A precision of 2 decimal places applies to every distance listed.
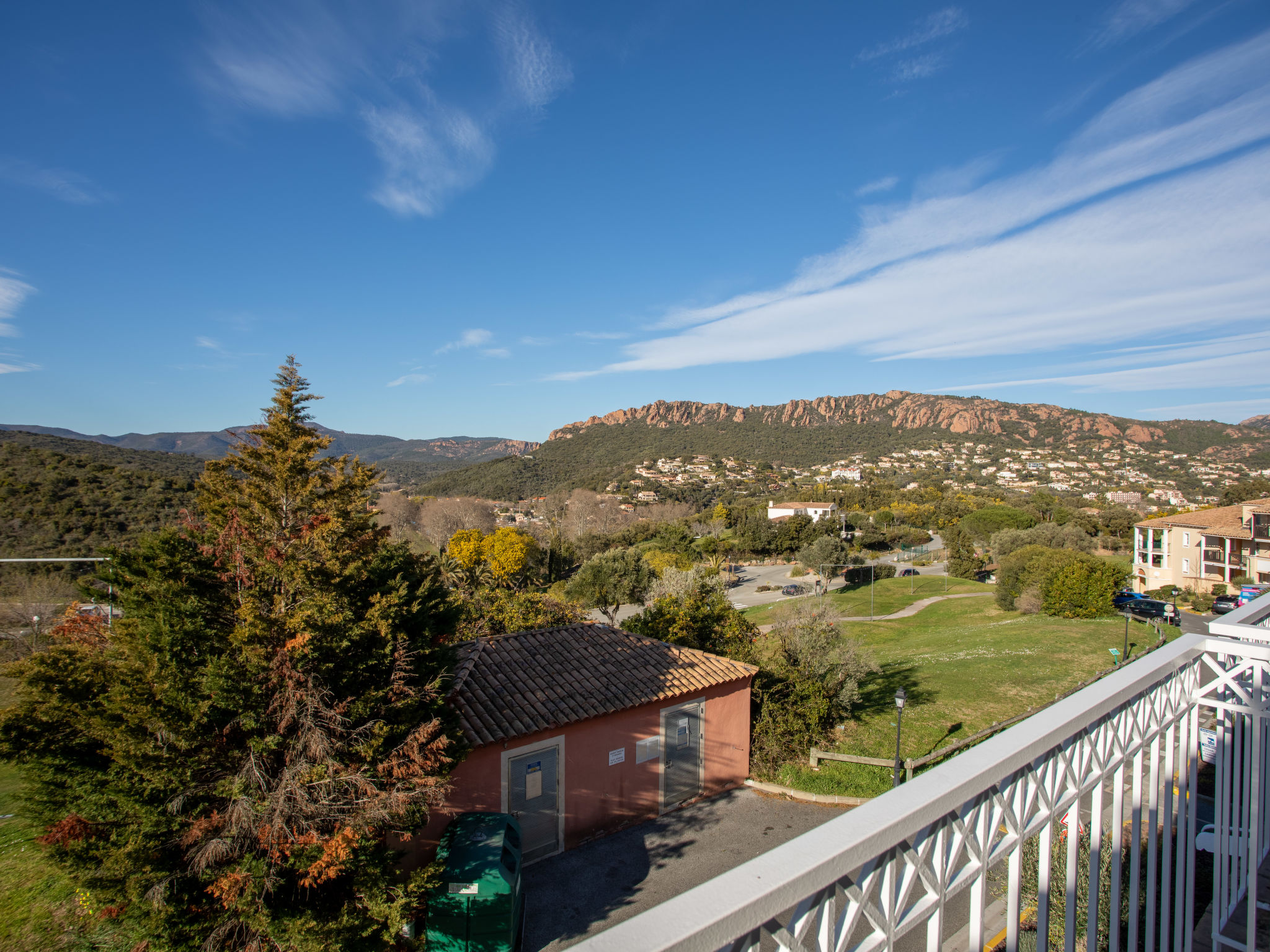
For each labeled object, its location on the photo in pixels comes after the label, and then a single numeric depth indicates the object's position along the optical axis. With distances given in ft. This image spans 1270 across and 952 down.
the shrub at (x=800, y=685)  40.81
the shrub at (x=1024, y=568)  98.68
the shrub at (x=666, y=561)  132.98
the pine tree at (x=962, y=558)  153.79
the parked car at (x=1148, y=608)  92.32
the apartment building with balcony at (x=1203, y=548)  109.19
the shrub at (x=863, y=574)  157.28
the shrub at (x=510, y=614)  52.85
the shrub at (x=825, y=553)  151.83
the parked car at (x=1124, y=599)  98.89
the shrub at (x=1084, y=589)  90.99
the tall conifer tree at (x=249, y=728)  19.35
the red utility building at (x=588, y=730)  29.94
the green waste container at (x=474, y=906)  22.70
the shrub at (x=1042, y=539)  149.79
